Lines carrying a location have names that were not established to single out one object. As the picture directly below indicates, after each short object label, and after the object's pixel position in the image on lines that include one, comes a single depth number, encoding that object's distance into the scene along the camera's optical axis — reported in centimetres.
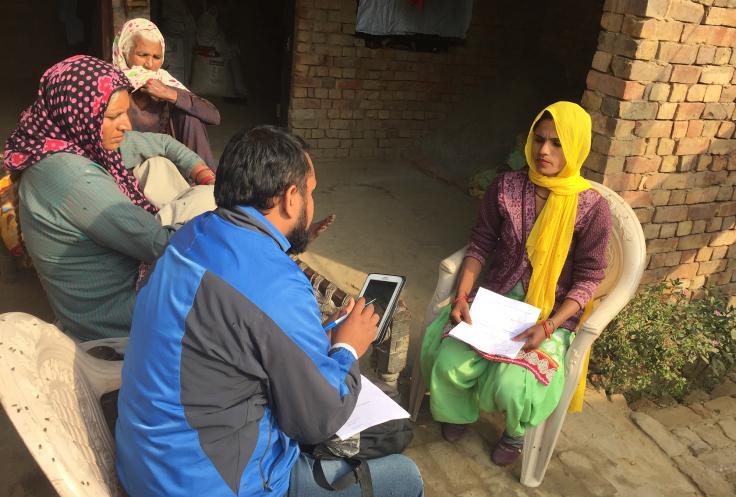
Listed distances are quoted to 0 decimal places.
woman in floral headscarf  210
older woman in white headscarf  346
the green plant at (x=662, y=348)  342
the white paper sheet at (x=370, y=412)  174
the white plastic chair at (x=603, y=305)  264
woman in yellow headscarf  256
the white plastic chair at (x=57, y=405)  129
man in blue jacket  139
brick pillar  323
